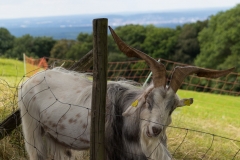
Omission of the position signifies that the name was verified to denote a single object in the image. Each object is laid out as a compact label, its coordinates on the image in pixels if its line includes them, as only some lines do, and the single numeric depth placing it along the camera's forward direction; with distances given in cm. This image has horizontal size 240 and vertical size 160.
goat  324
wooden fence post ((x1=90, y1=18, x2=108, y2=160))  267
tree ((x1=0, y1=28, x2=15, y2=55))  3750
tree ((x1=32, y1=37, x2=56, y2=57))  4522
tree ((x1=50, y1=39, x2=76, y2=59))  4400
